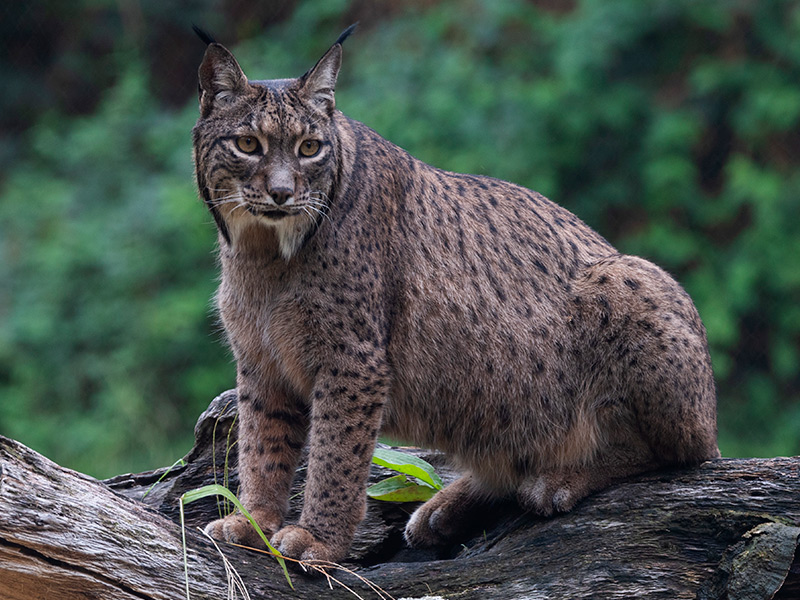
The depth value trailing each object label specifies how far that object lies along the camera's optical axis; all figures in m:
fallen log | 6.14
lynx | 7.86
